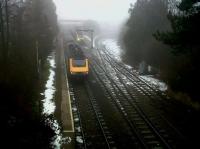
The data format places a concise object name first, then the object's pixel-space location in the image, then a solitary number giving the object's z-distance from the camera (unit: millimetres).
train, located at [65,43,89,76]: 37438
